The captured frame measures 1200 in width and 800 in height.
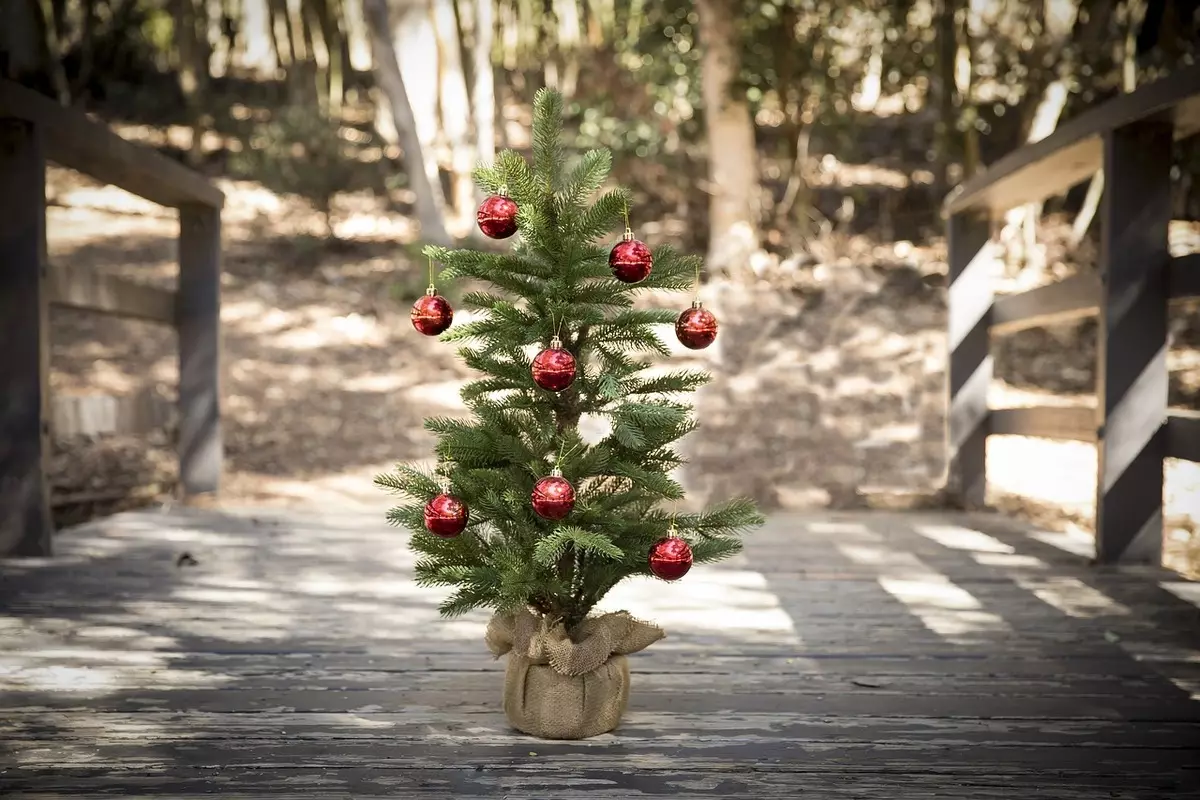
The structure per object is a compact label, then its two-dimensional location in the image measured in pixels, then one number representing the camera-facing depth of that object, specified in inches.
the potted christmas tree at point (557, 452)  93.7
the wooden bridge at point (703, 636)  86.2
